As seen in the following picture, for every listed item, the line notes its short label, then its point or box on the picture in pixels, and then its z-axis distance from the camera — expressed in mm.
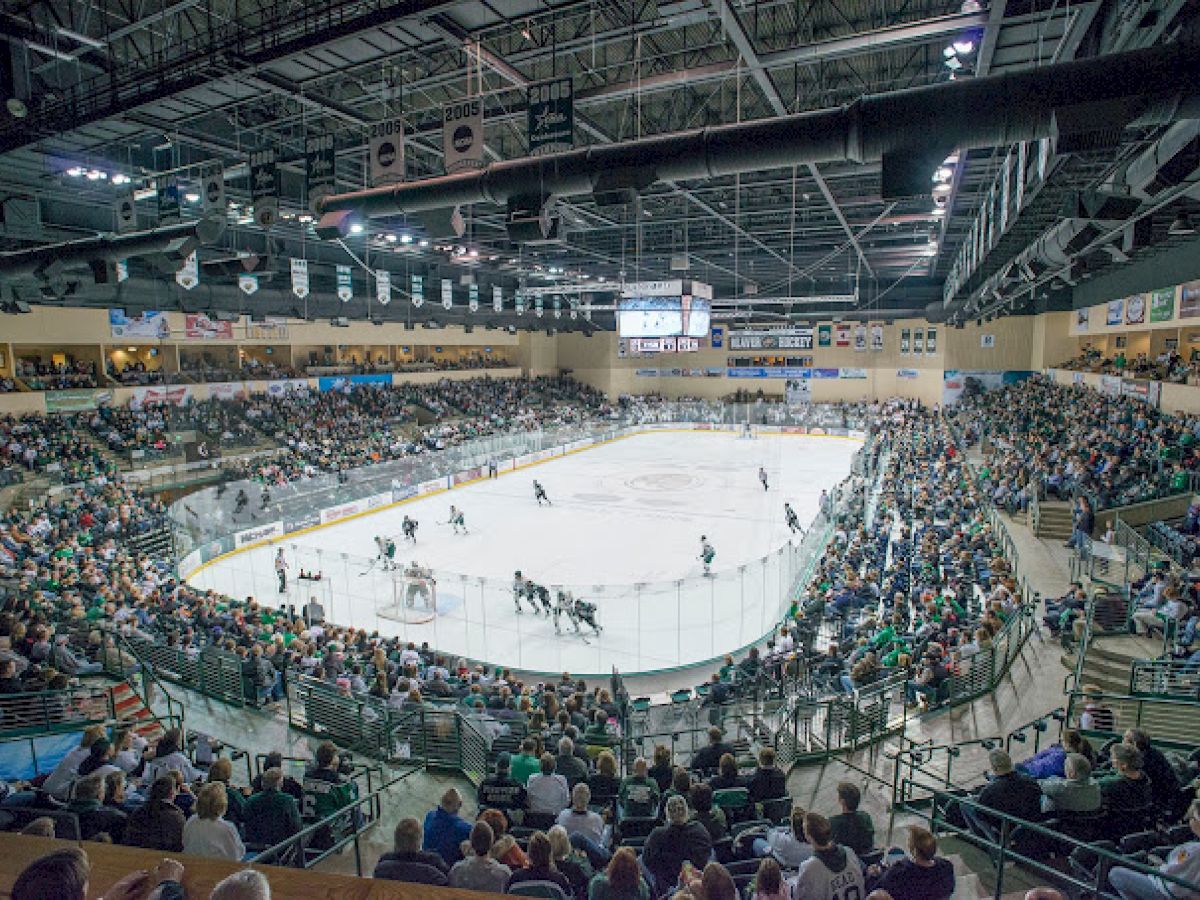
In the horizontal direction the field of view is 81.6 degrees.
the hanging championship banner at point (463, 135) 8969
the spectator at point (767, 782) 5738
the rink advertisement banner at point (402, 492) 27344
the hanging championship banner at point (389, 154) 9547
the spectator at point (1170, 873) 3539
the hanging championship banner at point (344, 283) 25094
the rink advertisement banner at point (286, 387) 36238
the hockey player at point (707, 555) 18812
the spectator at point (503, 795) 5707
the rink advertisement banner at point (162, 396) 29750
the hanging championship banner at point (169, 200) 12789
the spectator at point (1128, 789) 4688
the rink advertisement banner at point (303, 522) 22484
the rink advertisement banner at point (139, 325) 29172
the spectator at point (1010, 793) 4770
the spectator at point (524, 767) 6230
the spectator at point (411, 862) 3811
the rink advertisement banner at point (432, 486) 28891
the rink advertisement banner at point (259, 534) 20741
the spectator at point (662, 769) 6035
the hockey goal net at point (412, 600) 15347
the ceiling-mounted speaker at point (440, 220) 10531
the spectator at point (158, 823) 4395
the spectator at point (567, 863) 4145
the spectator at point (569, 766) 6168
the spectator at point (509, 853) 4230
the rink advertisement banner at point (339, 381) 39438
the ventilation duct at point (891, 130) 5562
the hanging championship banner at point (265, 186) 11141
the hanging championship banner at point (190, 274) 16453
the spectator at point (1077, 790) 4648
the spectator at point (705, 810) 4898
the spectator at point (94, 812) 4634
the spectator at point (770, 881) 3428
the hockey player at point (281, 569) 16656
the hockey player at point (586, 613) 13938
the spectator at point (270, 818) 4840
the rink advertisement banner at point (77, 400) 26891
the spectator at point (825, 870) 3665
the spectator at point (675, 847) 4387
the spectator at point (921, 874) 3674
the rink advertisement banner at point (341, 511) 24011
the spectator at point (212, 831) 4180
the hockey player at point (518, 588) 15195
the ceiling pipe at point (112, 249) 12383
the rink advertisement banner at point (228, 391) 33094
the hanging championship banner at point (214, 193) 11312
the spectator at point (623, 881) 3621
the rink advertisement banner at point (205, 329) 31844
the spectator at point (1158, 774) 4871
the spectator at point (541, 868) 3920
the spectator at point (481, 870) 3883
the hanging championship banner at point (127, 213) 12883
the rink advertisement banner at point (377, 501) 26000
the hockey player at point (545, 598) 15094
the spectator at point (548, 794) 5543
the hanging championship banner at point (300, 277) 19641
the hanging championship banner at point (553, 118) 8531
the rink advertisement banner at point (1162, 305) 21703
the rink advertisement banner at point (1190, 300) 19938
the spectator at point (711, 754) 6535
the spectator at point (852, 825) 4656
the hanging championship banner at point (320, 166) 10688
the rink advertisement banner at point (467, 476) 31078
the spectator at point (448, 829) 4789
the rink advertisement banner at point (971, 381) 43406
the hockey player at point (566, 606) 14344
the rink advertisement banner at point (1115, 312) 26859
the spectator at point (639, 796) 5344
